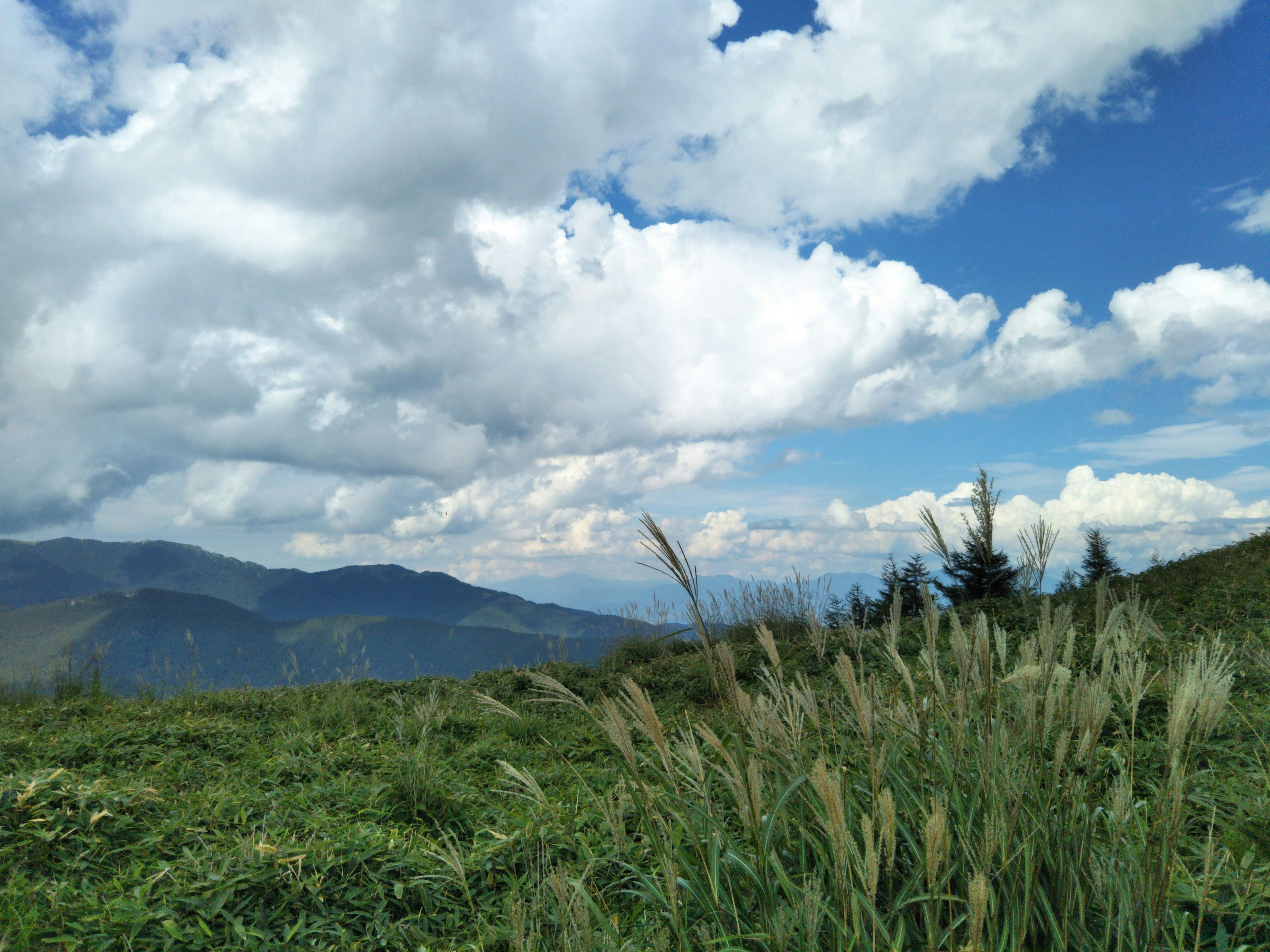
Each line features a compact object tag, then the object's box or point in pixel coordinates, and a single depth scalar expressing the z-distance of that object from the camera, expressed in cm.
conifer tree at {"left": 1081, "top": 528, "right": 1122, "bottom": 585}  1343
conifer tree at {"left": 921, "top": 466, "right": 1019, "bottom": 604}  1010
